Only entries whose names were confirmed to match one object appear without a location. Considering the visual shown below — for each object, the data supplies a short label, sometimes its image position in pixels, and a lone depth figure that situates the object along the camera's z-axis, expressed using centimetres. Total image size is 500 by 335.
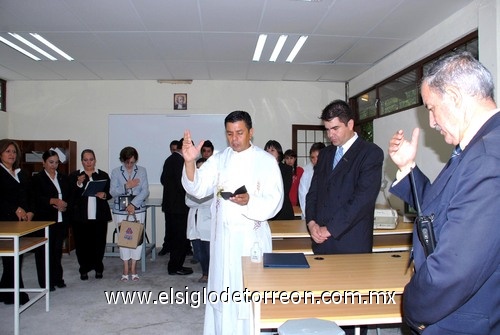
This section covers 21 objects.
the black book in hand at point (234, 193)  233
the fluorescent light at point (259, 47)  466
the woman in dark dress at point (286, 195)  422
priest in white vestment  241
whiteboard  698
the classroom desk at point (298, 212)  490
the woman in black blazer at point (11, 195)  370
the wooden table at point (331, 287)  166
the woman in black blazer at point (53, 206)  416
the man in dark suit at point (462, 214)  86
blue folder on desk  195
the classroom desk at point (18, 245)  299
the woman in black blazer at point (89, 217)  450
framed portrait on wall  700
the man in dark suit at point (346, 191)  234
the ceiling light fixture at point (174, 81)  693
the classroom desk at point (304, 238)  313
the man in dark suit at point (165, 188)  478
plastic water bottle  204
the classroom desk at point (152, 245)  555
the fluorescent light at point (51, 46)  455
